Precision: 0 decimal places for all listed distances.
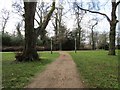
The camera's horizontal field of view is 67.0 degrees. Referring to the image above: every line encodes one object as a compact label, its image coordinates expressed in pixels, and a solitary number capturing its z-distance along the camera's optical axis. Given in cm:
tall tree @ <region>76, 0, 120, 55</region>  1254
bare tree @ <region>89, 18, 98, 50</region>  2578
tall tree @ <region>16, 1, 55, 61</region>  823
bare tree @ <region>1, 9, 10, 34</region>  2138
